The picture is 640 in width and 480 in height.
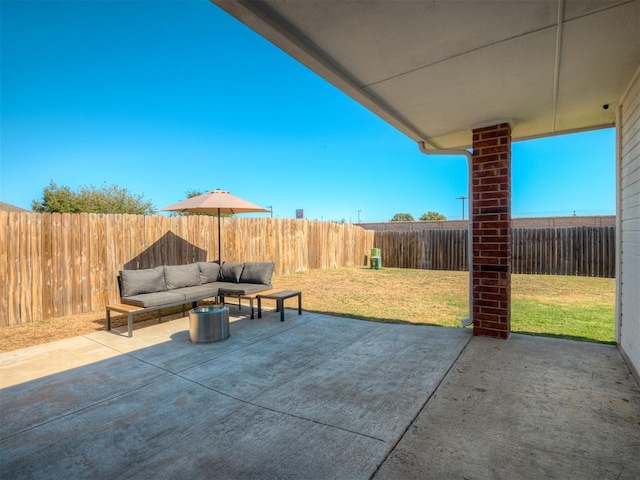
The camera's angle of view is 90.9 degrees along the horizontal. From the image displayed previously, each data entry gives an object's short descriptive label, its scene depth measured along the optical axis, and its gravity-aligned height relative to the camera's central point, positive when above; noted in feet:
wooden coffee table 17.44 -3.29
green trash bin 49.19 -3.33
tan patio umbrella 21.57 +2.45
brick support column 13.04 +0.30
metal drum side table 13.56 -3.78
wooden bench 14.43 -3.34
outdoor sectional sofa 15.93 -2.79
